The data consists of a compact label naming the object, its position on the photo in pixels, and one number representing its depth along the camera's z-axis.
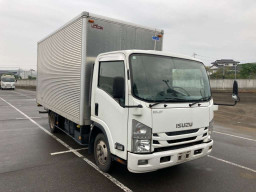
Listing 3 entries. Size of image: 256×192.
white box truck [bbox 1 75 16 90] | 37.78
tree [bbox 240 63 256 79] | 39.34
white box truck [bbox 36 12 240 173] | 3.43
